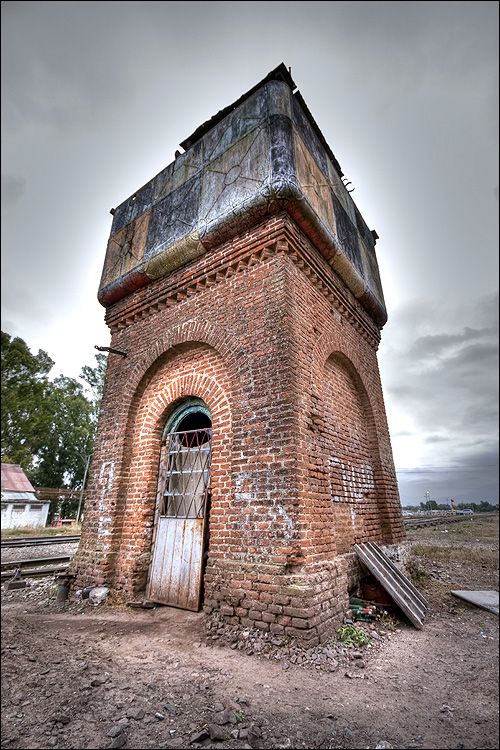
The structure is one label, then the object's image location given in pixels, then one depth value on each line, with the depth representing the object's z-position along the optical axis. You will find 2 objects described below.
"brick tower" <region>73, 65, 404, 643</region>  4.29
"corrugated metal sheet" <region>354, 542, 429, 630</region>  4.38
